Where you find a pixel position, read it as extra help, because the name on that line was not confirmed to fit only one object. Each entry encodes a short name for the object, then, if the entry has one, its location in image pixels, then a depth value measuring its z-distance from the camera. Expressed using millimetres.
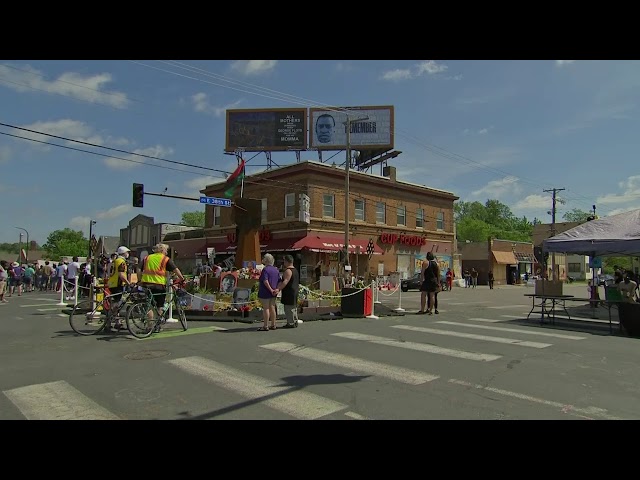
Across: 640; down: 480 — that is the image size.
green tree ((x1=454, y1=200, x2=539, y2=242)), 95056
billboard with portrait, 38125
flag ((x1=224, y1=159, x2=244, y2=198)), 22828
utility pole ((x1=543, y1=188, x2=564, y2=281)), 52603
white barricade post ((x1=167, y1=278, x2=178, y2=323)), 10647
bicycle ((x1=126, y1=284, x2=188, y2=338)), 9141
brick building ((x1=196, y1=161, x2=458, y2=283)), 31484
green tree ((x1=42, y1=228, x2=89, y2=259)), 98812
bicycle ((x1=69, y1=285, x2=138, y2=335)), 9609
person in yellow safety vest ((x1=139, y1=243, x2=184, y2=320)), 9695
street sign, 21781
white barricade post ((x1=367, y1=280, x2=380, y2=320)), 13303
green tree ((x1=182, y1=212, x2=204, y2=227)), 95812
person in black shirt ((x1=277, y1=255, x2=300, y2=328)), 10741
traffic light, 21516
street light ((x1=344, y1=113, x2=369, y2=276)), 23803
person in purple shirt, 10242
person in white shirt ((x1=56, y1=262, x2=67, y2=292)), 22586
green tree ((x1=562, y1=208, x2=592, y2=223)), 89938
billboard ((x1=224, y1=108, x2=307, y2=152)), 38438
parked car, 33062
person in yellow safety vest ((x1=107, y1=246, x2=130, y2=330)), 10086
